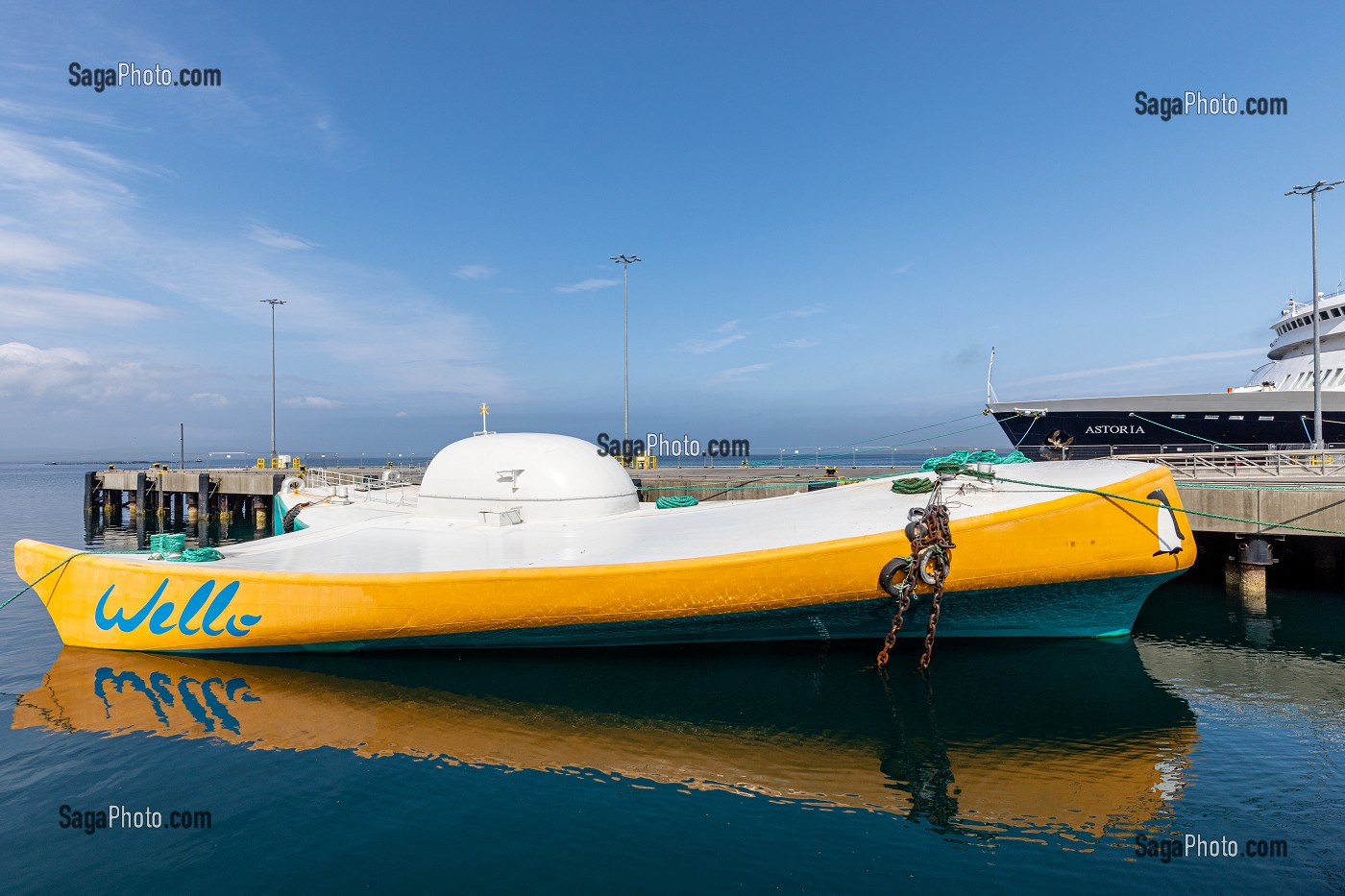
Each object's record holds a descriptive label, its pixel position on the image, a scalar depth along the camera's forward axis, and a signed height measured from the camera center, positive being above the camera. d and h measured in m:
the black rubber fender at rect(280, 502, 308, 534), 18.82 -1.74
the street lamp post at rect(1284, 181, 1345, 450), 21.02 +1.68
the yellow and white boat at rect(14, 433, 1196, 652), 8.59 -1.69
